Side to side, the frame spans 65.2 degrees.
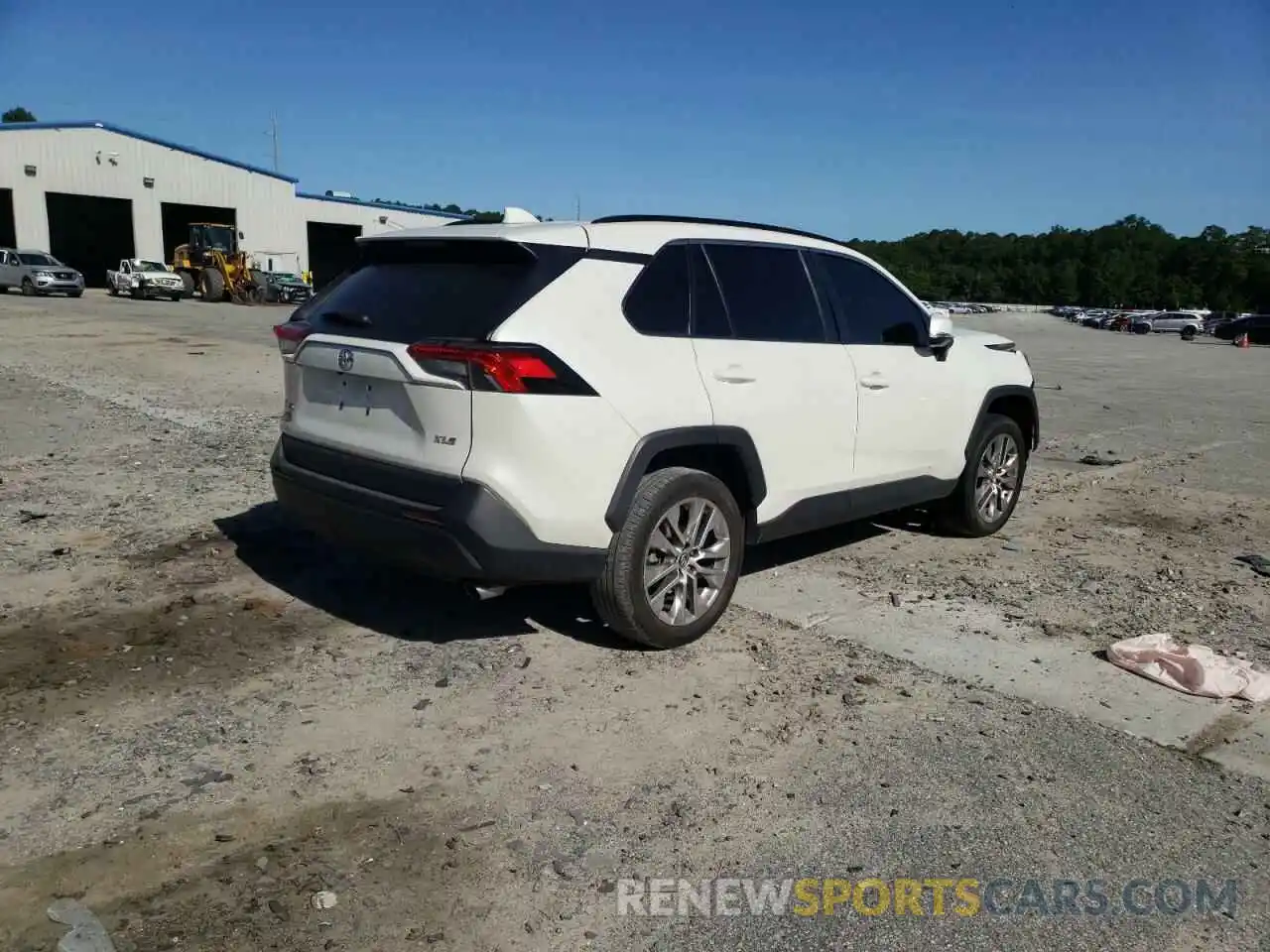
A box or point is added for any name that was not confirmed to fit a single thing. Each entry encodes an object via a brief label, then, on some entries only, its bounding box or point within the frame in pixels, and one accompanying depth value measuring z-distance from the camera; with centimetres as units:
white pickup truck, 3803
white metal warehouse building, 4291
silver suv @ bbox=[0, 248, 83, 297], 3656
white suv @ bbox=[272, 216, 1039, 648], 387
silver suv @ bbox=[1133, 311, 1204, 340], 6450
